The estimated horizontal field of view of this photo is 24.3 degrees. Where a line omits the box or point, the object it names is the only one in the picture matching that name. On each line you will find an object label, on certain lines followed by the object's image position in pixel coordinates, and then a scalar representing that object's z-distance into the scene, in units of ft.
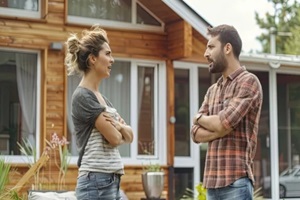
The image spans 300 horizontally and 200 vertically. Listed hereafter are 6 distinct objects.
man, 11.89
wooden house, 28.99
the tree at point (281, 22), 82.84
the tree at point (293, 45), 62.16
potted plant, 30.14
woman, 12.14
